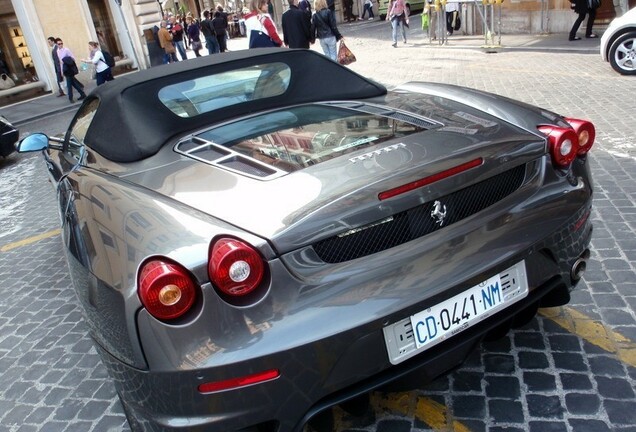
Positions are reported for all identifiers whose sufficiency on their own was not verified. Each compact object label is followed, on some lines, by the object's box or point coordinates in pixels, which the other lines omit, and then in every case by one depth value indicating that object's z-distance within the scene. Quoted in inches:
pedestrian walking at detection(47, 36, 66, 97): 605.3
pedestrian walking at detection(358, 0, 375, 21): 1193.3
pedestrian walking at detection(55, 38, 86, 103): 588.4
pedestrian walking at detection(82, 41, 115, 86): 567.5
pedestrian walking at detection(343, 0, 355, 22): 1253.1
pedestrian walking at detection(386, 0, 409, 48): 641.6
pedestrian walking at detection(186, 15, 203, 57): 808.3
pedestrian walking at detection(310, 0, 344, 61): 409.4
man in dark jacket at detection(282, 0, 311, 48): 387.9
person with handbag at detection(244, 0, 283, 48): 365.4
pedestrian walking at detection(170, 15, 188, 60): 780.0
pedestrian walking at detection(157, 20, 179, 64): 689.0
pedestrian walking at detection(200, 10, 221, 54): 731.4
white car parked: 327.6
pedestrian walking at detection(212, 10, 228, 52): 736.3
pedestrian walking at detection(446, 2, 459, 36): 660.7
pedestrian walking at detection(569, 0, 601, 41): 461.1
